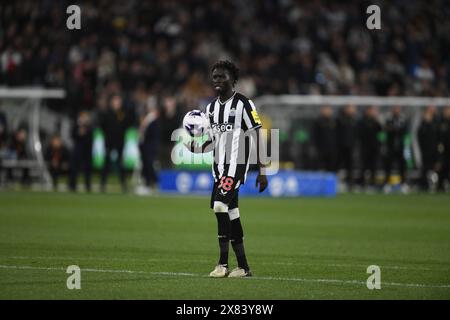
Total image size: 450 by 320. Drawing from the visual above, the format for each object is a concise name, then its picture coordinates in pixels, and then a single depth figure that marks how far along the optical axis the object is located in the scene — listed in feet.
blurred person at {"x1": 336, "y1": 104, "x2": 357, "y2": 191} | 94.68
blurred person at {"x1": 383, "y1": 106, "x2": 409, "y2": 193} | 94.07
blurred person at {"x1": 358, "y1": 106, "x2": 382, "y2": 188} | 94.12
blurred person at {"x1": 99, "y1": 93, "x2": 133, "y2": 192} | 87.86
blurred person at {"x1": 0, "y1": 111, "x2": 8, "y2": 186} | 90.43
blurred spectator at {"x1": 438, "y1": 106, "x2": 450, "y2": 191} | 93.91
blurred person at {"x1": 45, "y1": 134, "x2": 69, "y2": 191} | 90.38
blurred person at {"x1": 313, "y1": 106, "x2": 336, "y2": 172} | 94.79
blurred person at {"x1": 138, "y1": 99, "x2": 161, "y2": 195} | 86.63
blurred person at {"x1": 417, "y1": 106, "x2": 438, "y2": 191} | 93.45
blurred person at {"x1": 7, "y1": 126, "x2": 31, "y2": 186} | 90.68
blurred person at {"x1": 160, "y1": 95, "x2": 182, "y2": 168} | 90.58
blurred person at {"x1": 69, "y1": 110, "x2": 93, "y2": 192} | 86.79
